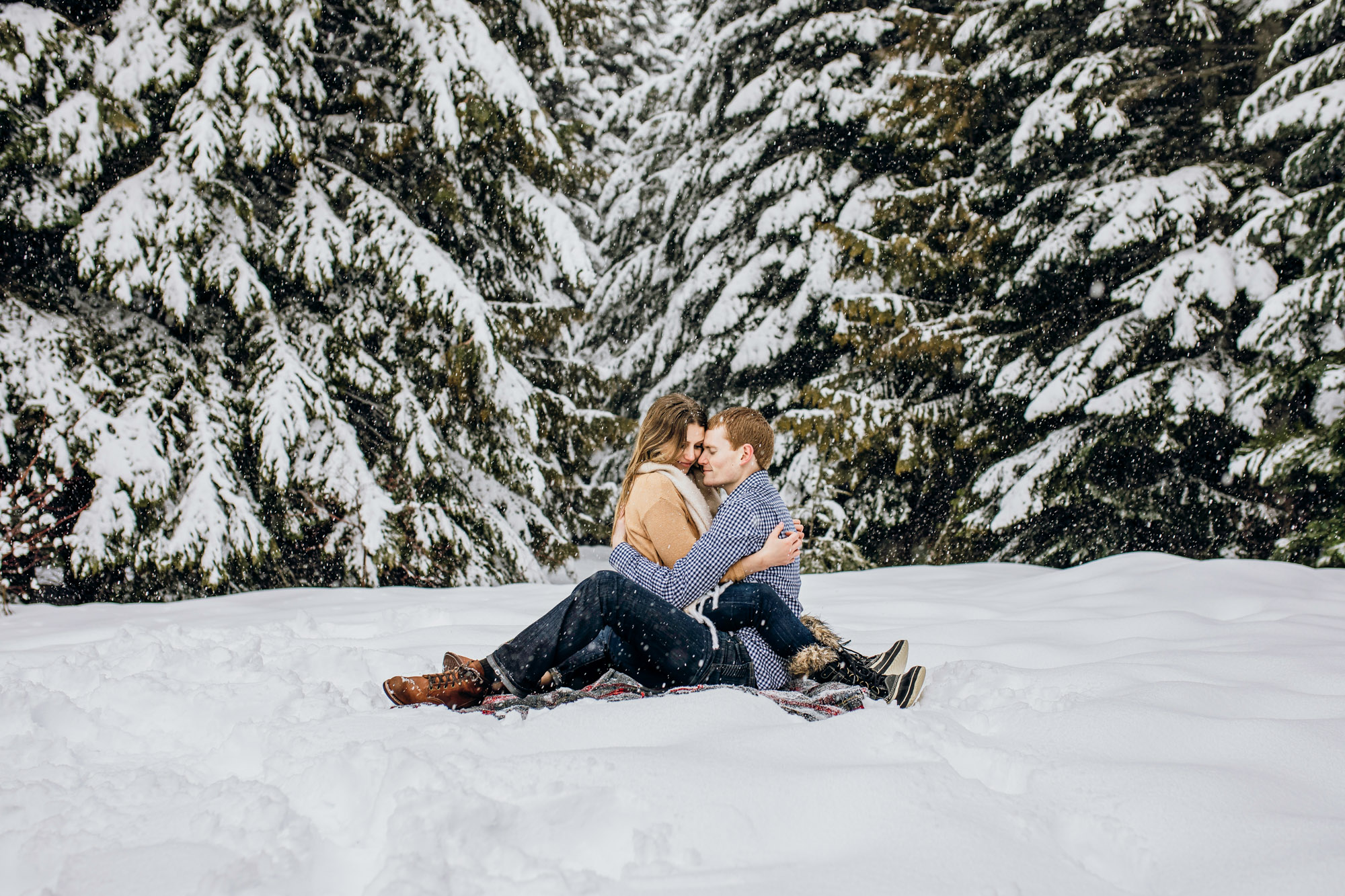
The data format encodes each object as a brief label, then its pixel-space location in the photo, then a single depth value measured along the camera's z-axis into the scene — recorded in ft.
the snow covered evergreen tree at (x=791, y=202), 27.66
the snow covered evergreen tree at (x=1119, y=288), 19.19
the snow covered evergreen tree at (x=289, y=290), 16.98
